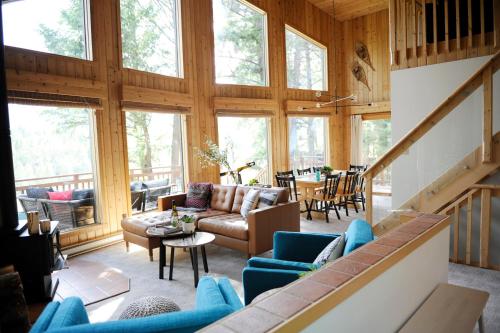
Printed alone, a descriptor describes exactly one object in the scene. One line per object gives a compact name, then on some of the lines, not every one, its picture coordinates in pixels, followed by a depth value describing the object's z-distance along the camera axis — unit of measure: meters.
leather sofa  4.30
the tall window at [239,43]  7.24
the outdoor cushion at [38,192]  4.68
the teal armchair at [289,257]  2.39
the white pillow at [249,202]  4.84
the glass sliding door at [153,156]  5.83
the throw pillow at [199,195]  5.56
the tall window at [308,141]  8.98
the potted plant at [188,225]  4.01
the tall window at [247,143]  7.48
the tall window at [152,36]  5.68
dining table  6.46
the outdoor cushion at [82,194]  5.02
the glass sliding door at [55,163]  4.60
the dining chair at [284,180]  6.43
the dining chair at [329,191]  6.36
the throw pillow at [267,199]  4.77
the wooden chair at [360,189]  6.98
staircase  3.44
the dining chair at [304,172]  7.98
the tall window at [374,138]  9.62
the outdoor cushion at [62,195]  4.85
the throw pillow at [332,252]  2.38
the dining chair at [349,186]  6.60
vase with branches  6.38
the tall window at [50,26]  4.46
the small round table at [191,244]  3.71
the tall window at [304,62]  8.86
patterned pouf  1.93
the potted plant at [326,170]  6.92
